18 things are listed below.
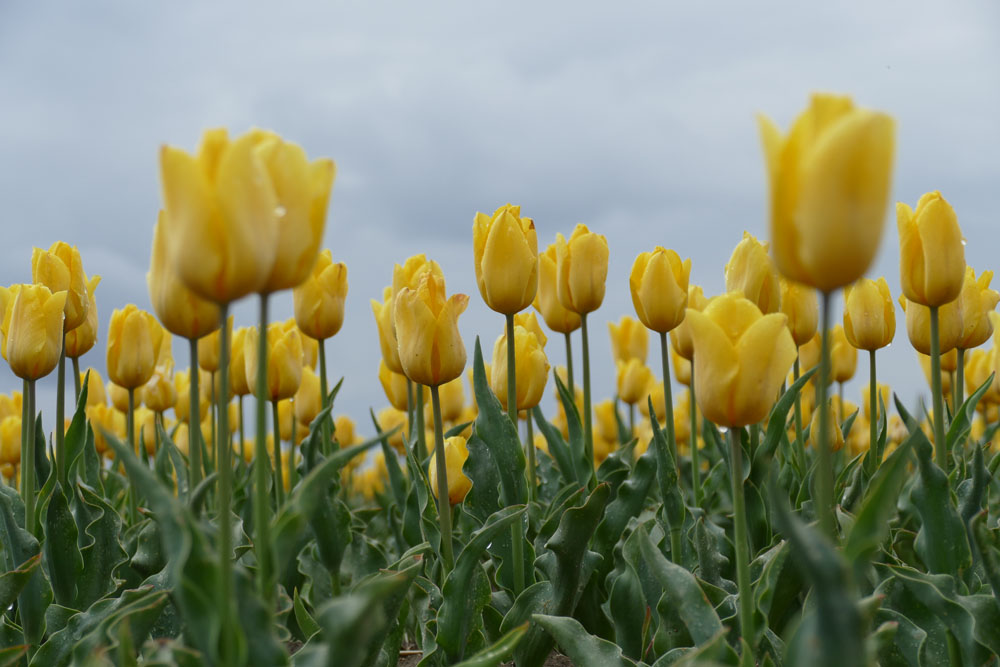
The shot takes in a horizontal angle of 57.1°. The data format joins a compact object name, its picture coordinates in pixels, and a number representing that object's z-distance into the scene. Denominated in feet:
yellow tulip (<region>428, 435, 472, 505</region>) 9.61
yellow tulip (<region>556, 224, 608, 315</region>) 10.24
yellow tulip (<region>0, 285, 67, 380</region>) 8.65
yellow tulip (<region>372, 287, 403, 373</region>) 10.38
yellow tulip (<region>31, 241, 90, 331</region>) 9.63
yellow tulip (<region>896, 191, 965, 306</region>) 8.25
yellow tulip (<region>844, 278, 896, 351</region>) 10.37
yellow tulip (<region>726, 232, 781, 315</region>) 8.80
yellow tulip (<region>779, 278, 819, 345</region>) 10.28
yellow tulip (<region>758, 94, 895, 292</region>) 3.70
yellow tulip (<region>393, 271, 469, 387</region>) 7.89
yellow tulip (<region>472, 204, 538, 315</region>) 8.78
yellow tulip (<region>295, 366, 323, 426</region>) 13.93
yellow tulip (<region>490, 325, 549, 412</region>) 10.27
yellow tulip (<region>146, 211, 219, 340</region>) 5.34
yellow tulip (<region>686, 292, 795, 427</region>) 5.01
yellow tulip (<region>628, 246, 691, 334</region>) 9.46
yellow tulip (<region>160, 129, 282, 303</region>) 3.90
